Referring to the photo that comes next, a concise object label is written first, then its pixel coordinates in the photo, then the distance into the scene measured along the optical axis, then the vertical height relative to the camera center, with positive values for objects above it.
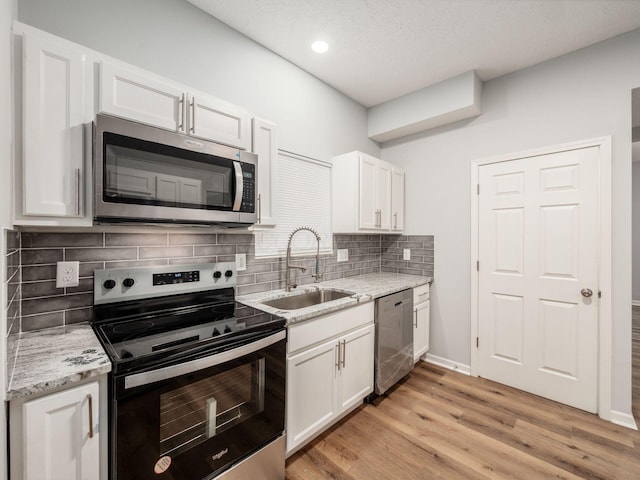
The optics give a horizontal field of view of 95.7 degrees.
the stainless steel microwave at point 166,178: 1.24 +0.31
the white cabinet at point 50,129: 1.11 +0.44
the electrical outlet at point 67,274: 1.39 -0.17
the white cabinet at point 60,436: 0.88 -0.64
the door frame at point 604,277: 2.16 -0.28
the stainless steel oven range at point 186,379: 1.06 -0.59
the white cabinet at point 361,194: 2.76 +0.45
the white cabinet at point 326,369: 1.71 -0.86
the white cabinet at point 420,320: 2.83 -0.83
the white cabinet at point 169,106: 1.30 +0.69
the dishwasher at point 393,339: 2.32 -0.85
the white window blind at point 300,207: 2.43 +0.30
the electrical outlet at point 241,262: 2.11 -0.16
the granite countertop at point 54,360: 0.89 -0.43
